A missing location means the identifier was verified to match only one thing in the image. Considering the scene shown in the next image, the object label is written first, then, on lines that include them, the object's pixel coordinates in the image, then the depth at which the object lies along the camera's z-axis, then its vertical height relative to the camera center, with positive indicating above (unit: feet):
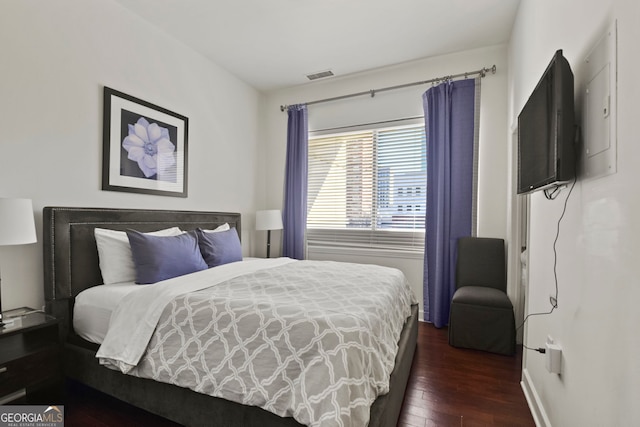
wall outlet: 4.85 -2.30
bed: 4.81 -2.92
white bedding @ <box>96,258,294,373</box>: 5.48 -2.13
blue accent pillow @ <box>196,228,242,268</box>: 9.30 -1.16
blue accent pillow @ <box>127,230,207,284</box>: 7.21 -1.17
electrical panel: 3.43 +1.33
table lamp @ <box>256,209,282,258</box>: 12.73 -0.36
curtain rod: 10.55 +4.97
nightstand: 5.26 -2.71
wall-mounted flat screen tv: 4.12 +1.30
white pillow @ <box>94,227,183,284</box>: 7.32 -1.17
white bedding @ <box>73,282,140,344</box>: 6.36 -2.16
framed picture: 8.21 +1.88
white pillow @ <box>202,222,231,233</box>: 10.85 -0.60
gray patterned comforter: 4.11 -2.15
